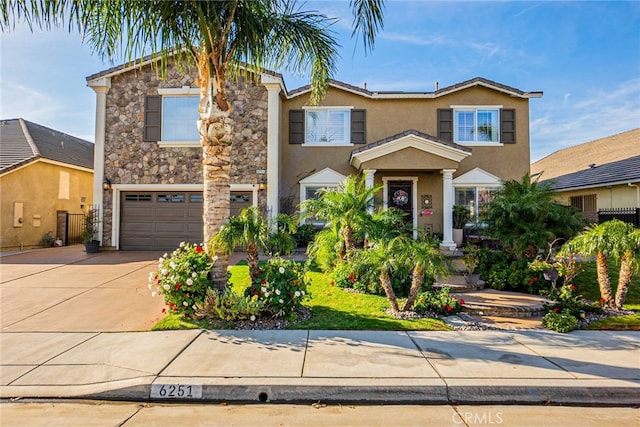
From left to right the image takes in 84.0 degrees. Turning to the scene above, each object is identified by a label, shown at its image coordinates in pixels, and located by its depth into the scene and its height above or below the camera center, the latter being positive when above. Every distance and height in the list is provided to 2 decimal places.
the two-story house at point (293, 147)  13.63 +2.94
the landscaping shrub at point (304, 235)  13.25 -0.47
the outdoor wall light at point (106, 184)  13.80 +1.45
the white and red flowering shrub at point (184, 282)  5.75 -0.97
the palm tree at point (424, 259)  5.75 -0.58
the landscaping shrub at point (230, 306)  5.66 -1.35
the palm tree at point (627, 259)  6.10 -0.61
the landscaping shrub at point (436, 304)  6.33 -1.46
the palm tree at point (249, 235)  5.78 -0.21
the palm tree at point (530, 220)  8.31 +0.10
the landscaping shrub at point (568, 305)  6.04 -1.40
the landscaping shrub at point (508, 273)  7.82 -1.14
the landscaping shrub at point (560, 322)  5.55 -1.55
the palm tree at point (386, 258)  5.92 -0.59
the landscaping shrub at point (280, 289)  5.74 -1.09
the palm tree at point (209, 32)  5.60 +3.24
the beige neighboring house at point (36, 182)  14.61 +1.78
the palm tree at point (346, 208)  8.12 +0.34
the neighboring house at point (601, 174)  15.13 +2.52
